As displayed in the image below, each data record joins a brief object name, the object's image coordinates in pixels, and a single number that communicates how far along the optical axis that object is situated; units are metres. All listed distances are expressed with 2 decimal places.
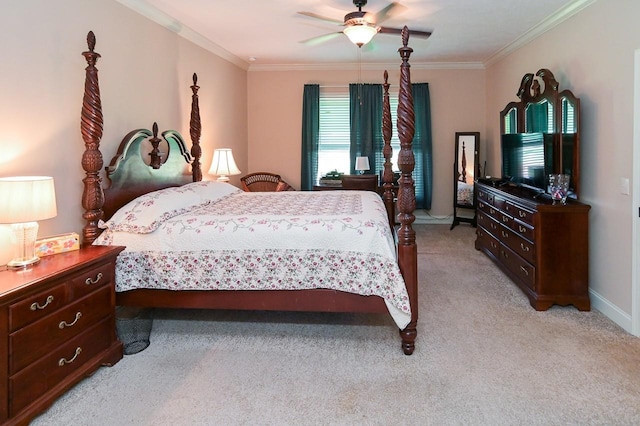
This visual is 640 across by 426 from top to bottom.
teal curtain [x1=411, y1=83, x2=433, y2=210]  6.84
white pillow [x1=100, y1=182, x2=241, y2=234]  2.92
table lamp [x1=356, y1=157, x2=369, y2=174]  6.58
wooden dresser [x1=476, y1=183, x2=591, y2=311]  3.42
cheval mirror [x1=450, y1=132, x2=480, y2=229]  6.65
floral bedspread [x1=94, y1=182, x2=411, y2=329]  2.71
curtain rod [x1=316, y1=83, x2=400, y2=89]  6.95
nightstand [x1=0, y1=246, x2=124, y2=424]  1.92
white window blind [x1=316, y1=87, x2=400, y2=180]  6.99
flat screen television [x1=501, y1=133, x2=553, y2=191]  3.93
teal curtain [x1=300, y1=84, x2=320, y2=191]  6.89
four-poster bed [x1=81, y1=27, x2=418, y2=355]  2.69
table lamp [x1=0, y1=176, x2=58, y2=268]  2.10
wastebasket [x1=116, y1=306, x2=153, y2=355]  2.88
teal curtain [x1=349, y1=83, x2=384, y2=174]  6.84
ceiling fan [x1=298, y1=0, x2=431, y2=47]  3.63
